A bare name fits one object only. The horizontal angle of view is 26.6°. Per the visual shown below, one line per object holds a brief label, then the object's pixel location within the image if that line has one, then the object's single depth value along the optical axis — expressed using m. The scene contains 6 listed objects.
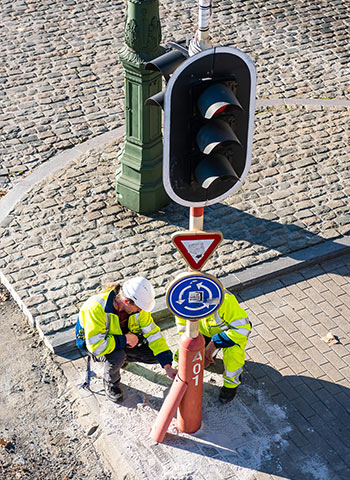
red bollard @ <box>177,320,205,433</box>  6.68
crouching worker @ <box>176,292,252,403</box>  7.23
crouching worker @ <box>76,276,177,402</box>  7.06
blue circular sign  6.14
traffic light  5.27
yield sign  5.95
